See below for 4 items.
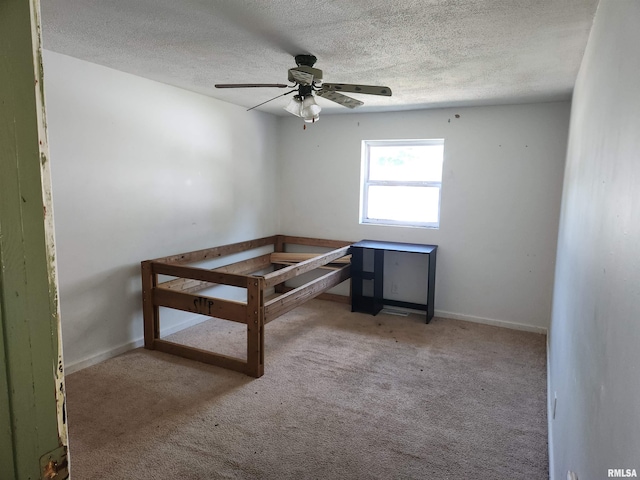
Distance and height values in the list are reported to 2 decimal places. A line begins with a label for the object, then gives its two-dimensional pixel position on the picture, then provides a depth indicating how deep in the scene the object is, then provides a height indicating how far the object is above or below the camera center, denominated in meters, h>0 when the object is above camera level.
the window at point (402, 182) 4.68 +0.13
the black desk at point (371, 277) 4.64 -0.96
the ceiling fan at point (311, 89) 2.56 +0.68
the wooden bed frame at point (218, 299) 3.08 -0.89
